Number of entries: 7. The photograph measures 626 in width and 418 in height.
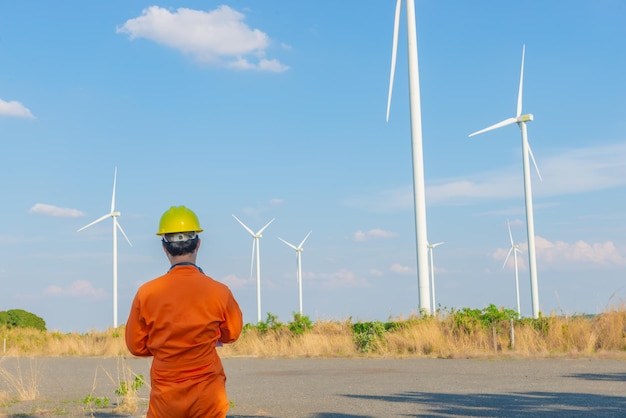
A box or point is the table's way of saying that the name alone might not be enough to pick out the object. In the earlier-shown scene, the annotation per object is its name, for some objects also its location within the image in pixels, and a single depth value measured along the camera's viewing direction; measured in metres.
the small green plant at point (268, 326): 27.05
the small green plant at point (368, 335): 22.78
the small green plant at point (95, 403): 10.50
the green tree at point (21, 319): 55.44
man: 4.52
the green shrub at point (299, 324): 26.28
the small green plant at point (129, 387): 10.40
